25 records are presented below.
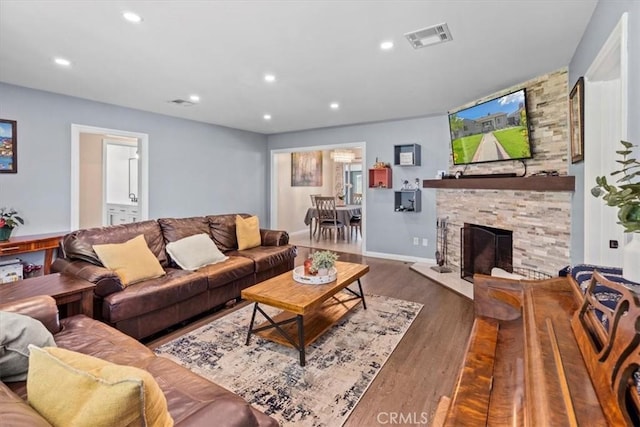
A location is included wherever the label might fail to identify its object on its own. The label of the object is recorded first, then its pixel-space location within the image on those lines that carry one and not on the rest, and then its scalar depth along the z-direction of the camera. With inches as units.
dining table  280.4
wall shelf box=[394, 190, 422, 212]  209.6
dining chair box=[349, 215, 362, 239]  285.9
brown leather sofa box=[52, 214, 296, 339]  97.0
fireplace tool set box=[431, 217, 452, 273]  190.9
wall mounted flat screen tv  136.9
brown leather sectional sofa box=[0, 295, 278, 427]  33.1
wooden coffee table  91.0
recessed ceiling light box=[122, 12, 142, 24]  86.6
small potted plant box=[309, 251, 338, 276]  111.0
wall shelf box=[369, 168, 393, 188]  219.3
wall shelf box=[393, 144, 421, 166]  205.9
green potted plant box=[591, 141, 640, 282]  35.6
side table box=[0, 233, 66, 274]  130.3
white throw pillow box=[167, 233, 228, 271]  128.6
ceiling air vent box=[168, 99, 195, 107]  170.6
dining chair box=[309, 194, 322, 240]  295.9
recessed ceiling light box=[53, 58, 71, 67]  116.7
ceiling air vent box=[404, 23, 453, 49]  94.9
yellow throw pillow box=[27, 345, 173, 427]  28.3
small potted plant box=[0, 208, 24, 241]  133.5
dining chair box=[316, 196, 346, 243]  278.6
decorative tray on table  107.9
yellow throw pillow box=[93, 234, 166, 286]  106.3
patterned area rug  74.5
